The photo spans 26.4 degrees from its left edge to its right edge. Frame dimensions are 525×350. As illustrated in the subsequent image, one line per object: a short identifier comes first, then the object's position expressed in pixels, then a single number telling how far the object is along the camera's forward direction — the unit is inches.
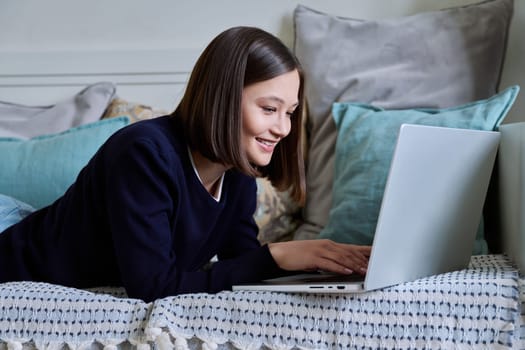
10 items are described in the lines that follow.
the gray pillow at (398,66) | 99.4
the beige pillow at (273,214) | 97.9
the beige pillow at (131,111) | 103.6
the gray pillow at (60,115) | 105.7
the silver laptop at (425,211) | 67.0
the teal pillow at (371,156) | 88.2
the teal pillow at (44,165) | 95.7
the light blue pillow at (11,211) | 86.8
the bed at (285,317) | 67.9
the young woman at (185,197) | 73.8
